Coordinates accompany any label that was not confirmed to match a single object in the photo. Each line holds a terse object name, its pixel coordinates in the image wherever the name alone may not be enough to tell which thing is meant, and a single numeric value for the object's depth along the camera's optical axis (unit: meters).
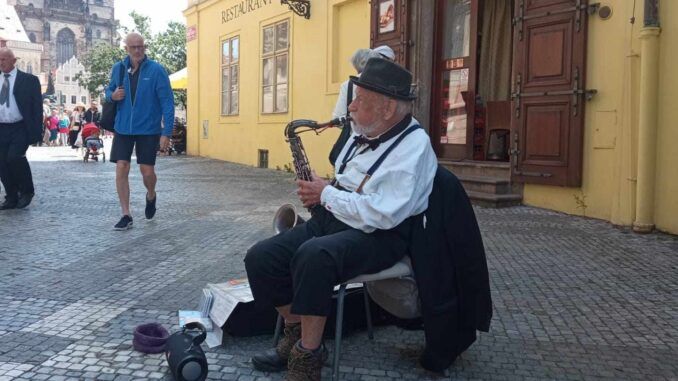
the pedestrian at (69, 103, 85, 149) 23.73
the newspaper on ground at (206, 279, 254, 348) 3.37
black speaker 2.82
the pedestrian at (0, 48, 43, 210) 7.71
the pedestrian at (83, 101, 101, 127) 23.98
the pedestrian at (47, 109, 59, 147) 27.99
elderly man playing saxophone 2.66
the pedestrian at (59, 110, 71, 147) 30.45
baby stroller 16.25
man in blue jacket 6.53
